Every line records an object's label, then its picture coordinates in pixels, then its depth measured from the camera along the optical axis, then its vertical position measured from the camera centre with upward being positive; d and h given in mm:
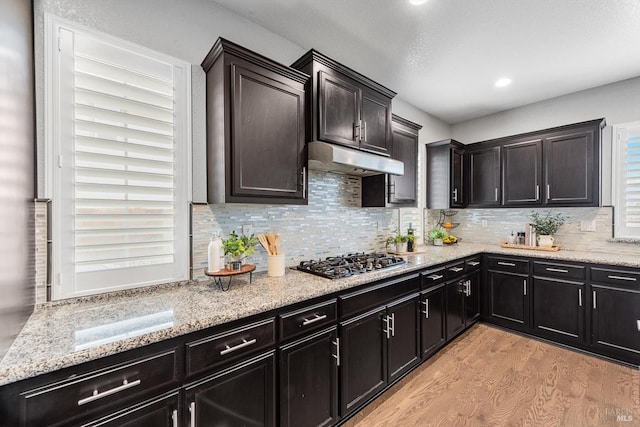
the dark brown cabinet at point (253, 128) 1670 +556
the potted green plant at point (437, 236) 3865 -337
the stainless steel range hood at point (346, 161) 1963 +406
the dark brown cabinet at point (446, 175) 3771 +526
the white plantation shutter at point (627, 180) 2955 +346
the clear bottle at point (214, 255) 1697 -263
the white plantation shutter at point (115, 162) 1424 +291
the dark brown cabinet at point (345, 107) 2061 +881
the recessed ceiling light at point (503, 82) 2994 +1456
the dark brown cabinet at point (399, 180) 2859 +347
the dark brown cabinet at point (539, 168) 2998 +538
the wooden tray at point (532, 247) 3287 -440
